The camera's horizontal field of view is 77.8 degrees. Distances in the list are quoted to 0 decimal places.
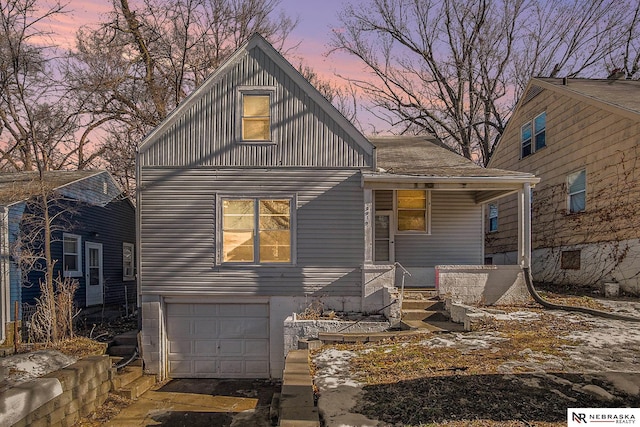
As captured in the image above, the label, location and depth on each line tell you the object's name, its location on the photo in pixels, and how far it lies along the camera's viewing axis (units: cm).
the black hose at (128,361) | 913
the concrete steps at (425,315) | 816
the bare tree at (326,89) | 2356
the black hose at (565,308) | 812
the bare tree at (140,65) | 1572
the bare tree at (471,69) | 2148
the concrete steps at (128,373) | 835
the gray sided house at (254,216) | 950
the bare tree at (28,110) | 1049
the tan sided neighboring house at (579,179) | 1035
